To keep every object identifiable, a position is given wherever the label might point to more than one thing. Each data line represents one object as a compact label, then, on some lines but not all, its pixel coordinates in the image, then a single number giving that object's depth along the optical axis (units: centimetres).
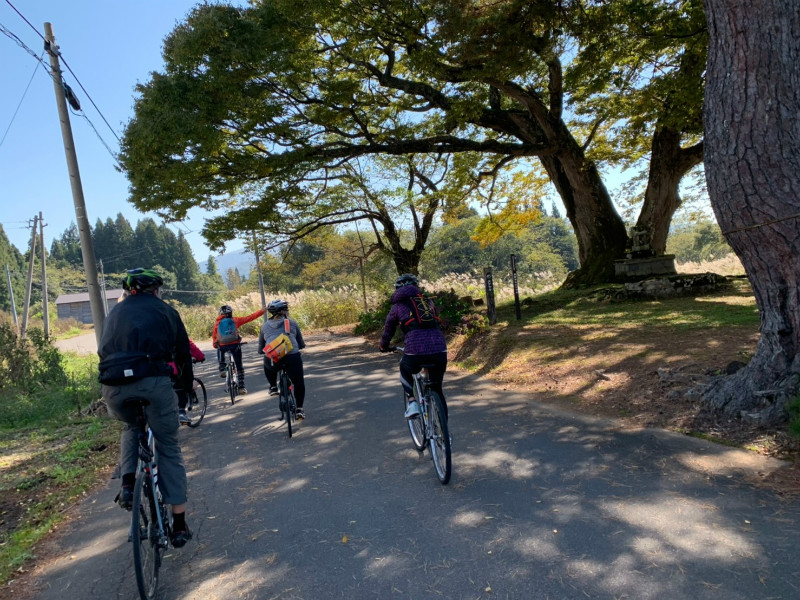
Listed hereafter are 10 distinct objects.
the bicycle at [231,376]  938
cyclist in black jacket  329
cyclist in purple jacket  495
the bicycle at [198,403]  779
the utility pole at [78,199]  891
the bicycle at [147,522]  296
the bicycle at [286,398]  648
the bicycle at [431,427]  434
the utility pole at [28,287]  3088
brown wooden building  8012
